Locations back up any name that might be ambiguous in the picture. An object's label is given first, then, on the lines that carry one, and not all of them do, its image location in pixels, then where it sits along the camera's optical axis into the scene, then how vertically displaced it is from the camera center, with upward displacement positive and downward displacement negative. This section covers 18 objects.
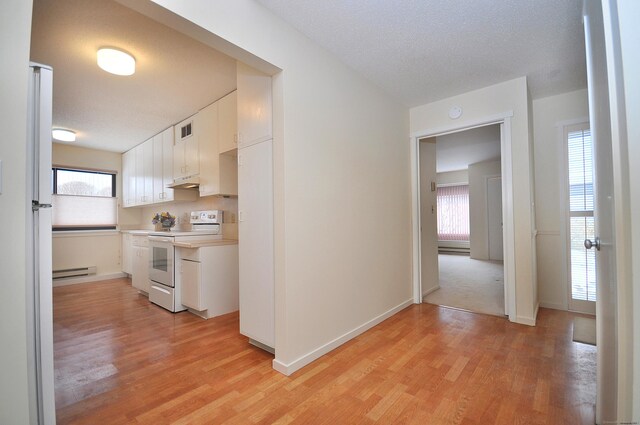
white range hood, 3.62 +0.48
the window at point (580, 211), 3.08 +0.01
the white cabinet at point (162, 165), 4.12 +0.83
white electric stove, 3.22 -0.49
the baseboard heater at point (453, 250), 8.20 -1.15
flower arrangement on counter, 4.28 -0.04
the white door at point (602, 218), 0.99 -0.03
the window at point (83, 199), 4.89 +0.37
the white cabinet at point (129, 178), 5.14 +0.78
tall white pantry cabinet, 2.07 +0.07
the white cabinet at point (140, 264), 3.89 -0.68
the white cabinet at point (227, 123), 3.02 +1.07
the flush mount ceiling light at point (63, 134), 4.02 +1.28
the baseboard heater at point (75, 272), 4.69 -0.95
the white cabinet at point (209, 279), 2.98 -0.71
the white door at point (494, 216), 6.86 -0.08
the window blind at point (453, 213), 8.34 +0.02
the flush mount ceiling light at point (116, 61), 2.22 +1.32
